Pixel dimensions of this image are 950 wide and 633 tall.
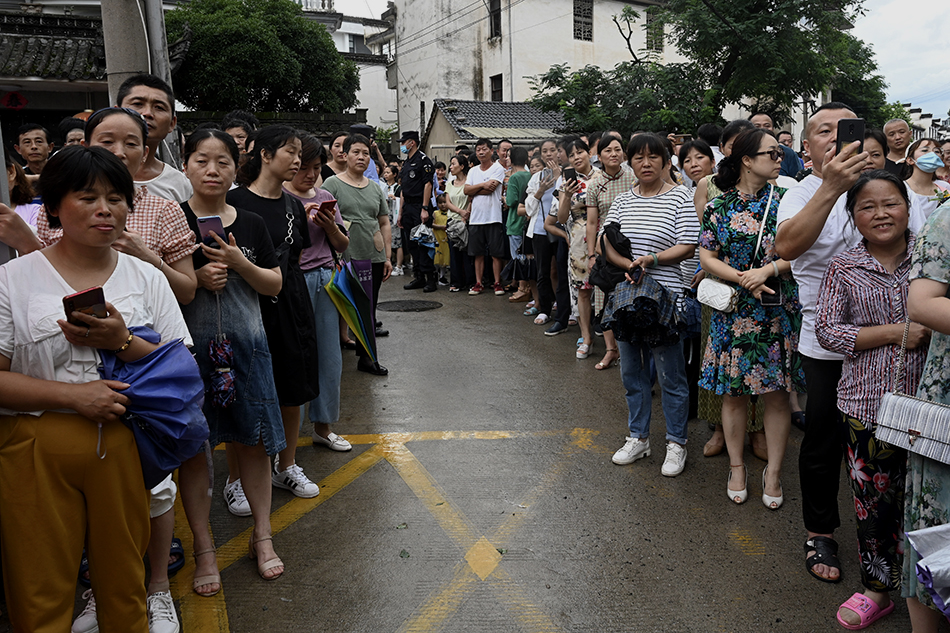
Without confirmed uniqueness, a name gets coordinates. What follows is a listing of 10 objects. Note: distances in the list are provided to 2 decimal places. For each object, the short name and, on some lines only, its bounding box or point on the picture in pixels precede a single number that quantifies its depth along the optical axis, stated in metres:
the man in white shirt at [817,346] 3.21
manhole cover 9.89
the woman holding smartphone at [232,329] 3.17
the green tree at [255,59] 22.53
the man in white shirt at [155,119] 3.70
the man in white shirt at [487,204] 10.21
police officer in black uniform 11.20
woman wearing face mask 3.42
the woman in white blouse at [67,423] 2.31
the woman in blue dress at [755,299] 3.85
